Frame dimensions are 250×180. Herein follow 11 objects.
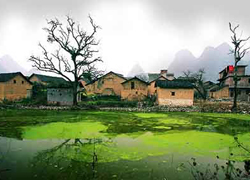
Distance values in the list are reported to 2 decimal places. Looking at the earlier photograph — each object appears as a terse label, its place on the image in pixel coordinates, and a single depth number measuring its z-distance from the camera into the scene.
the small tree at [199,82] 33.99
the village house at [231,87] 33.12
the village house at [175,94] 25.58
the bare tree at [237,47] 21.64
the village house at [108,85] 34.47
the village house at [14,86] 27.42
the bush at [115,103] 25.14
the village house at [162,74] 45.83
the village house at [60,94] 26.84
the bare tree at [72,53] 23.02
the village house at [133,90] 30.12
